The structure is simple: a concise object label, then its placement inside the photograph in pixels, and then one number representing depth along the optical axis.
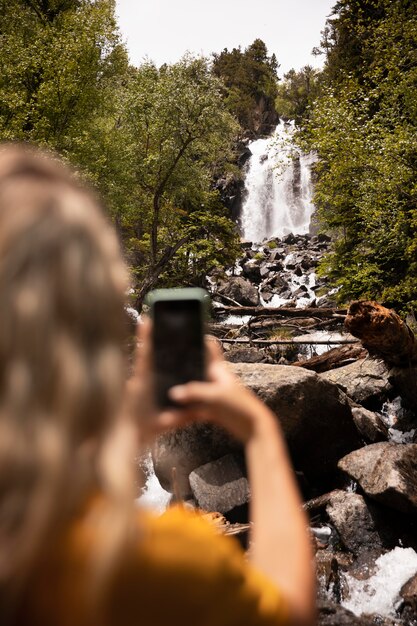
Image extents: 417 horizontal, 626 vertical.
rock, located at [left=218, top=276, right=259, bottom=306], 25.38
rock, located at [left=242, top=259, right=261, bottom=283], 30.40
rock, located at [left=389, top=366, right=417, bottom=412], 10.78
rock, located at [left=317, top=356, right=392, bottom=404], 11.25
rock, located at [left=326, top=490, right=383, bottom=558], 7.00
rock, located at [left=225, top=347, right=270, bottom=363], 13.82
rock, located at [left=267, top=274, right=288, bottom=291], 28.00
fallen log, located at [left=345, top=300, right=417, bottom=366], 9.17
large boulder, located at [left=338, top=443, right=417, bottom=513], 6.95
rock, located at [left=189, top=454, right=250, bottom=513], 7.71
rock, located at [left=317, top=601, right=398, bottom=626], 4.38
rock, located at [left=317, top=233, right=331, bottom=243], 36.69
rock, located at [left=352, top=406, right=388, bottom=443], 9.45
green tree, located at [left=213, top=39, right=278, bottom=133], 62.53
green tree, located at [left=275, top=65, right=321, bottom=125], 55.72
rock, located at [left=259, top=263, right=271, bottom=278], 30.85
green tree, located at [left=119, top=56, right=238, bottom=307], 21.00
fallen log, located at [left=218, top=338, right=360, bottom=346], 13.79
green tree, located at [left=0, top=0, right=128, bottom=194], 16.52
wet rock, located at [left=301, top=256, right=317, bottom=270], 30.92
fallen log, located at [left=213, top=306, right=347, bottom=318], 17.17
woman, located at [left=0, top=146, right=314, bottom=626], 0.73
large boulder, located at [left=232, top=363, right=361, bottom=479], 8.59
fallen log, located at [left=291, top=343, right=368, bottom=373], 12.87
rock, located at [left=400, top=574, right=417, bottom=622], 5.73
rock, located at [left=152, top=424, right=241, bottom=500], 8.57
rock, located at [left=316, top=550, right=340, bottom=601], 6.32
